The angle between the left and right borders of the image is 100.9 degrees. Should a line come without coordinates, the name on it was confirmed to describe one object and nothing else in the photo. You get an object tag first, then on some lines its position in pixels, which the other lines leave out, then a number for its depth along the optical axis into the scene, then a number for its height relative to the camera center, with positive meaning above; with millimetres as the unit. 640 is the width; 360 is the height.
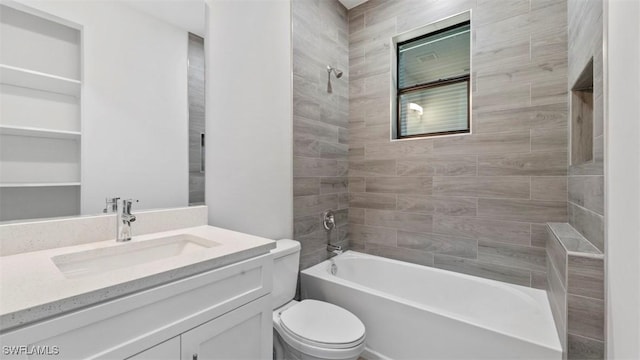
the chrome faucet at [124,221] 1211 -194
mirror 1029 +339
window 2203 +865
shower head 2387 +981
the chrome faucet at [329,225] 2346 -415
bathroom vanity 625 -353
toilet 1331 -833
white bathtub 1333 -831
